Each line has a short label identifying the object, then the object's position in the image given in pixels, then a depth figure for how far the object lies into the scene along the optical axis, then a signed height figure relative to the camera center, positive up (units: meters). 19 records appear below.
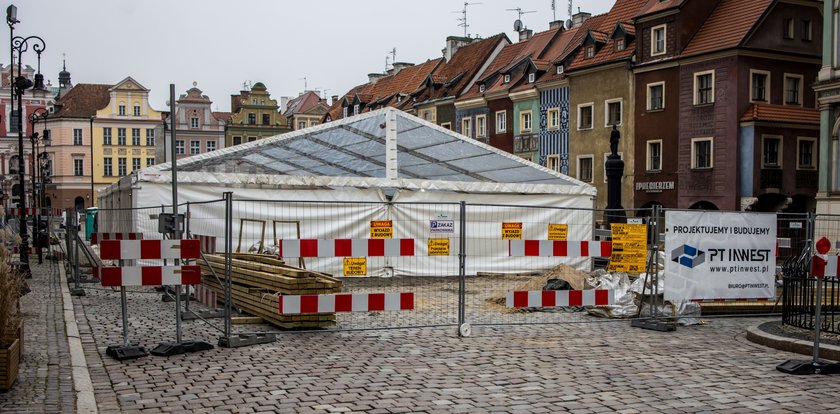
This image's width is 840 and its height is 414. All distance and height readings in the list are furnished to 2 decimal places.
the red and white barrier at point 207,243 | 12.59 -0.86
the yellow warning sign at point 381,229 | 11.88 -0.60
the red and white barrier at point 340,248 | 10.20 -0.74
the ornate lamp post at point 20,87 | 21.06 +2.49
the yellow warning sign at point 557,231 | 12.09 -0.63
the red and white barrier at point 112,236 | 15.34 -0.94
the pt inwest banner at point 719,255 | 11.73 -0.94
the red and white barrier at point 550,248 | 11.25 -0.81
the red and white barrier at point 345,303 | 10.09 -1.40
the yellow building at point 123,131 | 85.69 +5.57
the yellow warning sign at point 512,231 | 12.84 -0.66
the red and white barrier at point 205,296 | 12.34 -1.67
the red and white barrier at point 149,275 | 9.16 -0.98
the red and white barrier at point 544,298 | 11.05 -1.45
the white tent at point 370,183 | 18.59 +0.08
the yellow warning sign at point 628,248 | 12.05 -0.85
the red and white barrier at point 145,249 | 9.26 -0.70
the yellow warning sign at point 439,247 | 11.04 -0.78
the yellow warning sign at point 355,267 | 10.63 -1.00
